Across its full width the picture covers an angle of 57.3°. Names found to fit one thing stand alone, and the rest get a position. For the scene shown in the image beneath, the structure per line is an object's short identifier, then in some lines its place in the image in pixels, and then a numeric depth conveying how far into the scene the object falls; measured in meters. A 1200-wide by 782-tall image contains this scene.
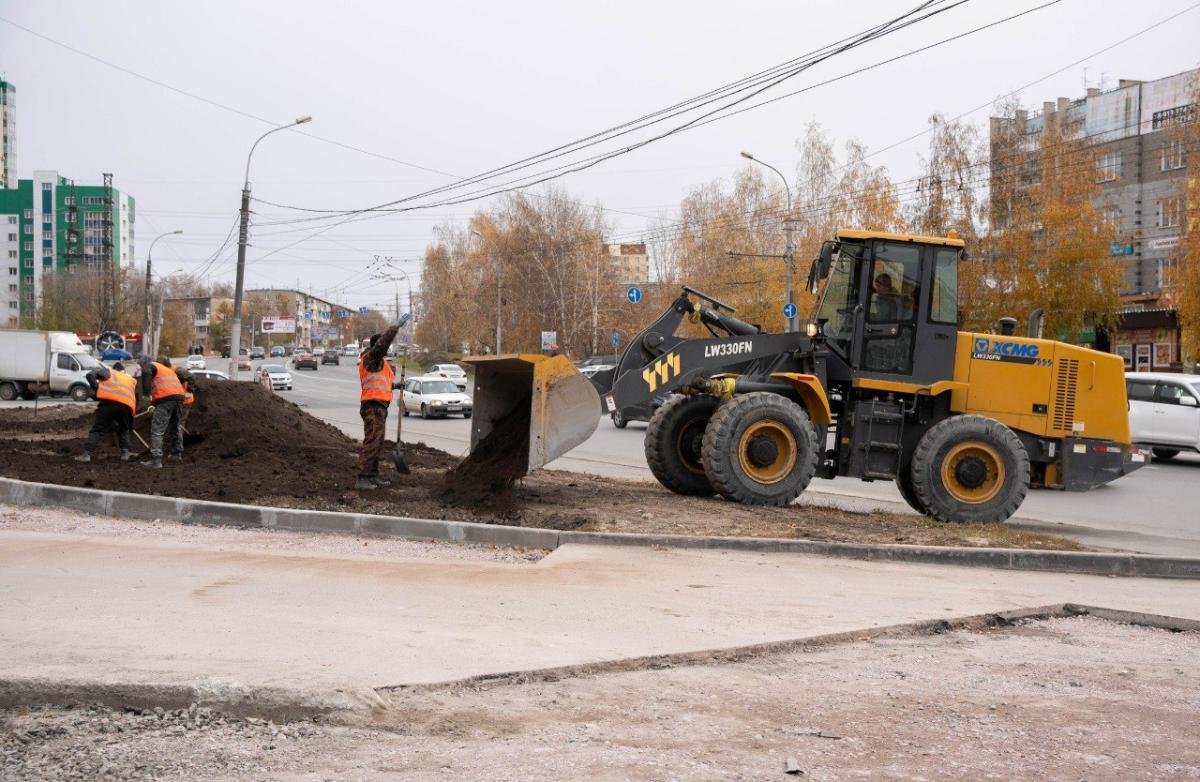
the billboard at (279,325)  113.64
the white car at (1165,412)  21.52
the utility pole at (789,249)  38.38
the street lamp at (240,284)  33.66
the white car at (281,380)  58.28
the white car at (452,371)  62.02
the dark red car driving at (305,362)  93.44
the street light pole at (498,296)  65.27
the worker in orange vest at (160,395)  14.30
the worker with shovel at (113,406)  14.67
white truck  42.53
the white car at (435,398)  36.41
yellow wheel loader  11.77
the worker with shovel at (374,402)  11.98
